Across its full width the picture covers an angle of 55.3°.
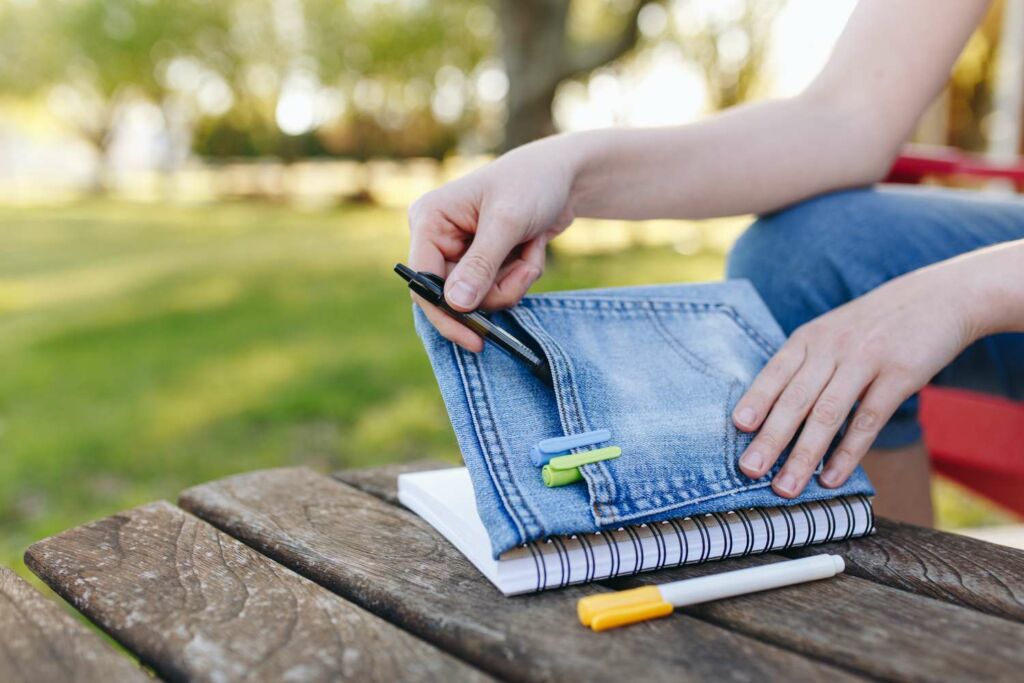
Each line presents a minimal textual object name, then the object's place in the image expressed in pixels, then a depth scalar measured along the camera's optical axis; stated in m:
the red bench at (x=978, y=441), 1.59
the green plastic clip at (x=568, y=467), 0.88
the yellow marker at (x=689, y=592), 0.76
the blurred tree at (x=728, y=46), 17.17
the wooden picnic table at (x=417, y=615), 0.70
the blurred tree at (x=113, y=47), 20.45
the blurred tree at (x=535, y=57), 7.86
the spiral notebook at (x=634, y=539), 0.84
